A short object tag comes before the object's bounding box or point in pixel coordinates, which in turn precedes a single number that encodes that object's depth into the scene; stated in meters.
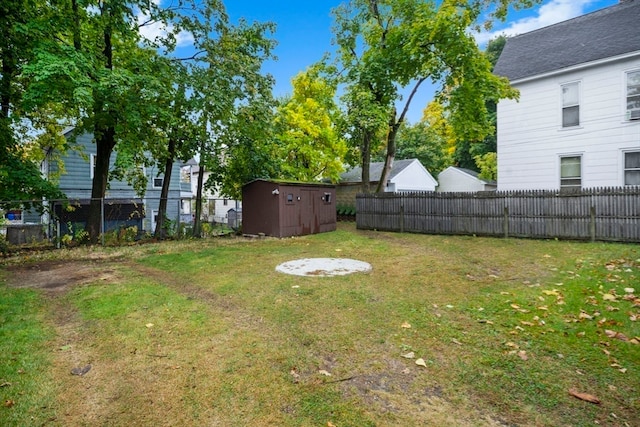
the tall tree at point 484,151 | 26.67
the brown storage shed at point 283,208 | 12.17
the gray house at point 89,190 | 16.71
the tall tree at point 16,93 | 8.23
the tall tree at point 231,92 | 11.06
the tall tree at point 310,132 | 18.36
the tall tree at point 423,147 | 31.30
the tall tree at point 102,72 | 7.71
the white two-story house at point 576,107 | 11.20
